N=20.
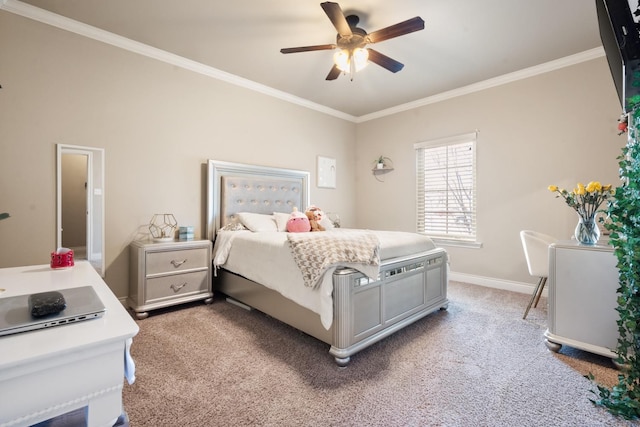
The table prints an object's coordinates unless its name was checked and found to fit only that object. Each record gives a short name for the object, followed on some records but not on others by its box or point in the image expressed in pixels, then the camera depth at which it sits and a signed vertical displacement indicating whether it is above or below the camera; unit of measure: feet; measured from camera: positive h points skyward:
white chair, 8.58 -1.26
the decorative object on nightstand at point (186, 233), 10.48 -0.76
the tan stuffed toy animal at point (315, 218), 11.31 -0.21
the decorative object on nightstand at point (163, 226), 10.52 -0.53
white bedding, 6.66 -1.39
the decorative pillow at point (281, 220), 11.73 -0.31
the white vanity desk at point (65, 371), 1.92 -1.15
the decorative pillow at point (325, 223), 11.98 -0.44
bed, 6.52 -1.76
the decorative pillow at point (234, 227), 11.07 -0.57
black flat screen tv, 5.22 +3.26
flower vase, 7.17 -0.45
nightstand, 9.04 -2.05
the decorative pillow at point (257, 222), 11.12 -0.37
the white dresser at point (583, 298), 6.45 -1.96
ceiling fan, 7.02 +4.71
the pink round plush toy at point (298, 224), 10.87 -0.43
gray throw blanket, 6.59 -0.93
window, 13.48 +1.27
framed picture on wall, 16.05 +2.30
